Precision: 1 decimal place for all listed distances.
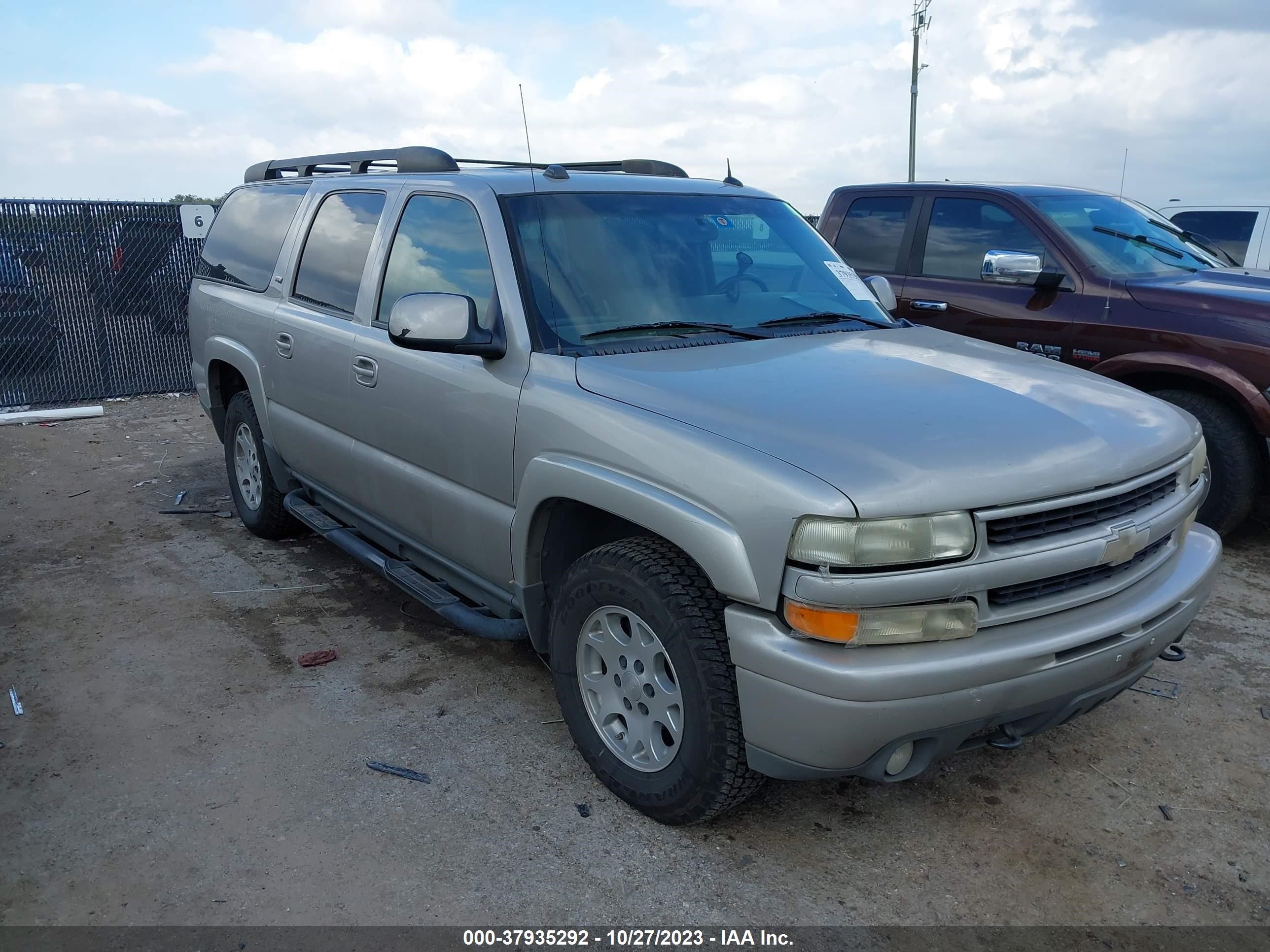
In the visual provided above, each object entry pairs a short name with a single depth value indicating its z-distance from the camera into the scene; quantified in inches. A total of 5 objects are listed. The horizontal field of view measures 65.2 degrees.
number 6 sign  436.1
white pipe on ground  368.2
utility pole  1040.8
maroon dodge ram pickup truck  202.7
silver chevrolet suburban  93.8
